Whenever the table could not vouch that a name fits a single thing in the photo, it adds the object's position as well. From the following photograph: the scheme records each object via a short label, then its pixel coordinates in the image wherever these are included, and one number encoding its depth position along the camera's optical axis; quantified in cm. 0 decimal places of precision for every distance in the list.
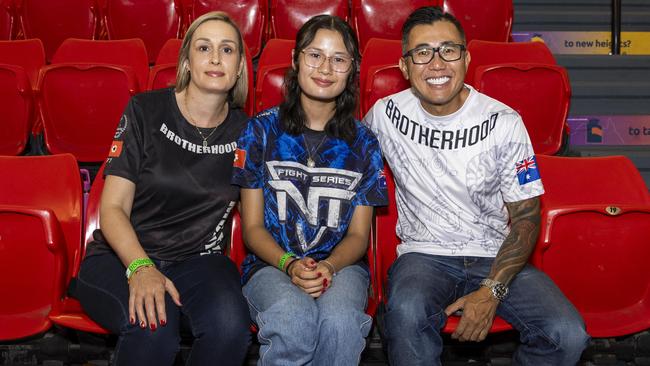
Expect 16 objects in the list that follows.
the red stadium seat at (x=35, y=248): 181
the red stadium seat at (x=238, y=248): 203
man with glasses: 176
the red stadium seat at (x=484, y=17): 348
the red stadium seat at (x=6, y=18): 358
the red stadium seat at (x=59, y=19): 354
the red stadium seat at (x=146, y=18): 354
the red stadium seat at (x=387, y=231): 205
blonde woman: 159
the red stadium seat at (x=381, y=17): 351
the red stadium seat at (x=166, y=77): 241
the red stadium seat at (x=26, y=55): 293
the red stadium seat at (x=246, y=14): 354
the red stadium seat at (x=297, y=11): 354
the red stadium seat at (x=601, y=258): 188
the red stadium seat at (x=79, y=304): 170
